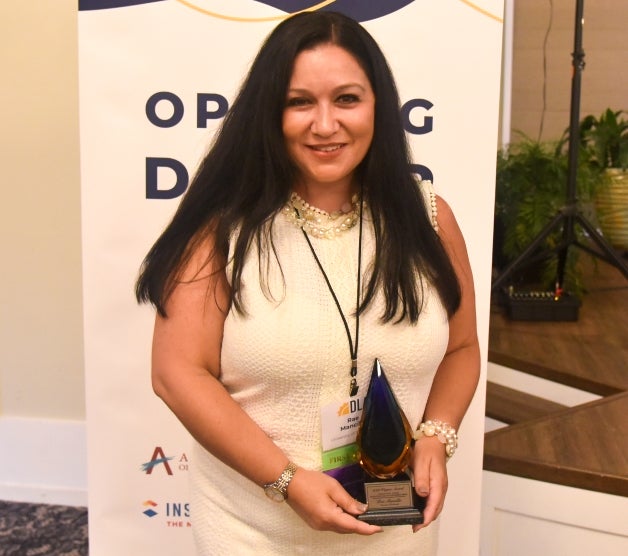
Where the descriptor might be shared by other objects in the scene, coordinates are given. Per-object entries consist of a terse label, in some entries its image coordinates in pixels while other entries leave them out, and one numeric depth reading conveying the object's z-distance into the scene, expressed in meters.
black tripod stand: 2.51
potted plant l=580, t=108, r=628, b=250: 3.70
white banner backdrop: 1.66
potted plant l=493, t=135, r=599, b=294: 3.17
